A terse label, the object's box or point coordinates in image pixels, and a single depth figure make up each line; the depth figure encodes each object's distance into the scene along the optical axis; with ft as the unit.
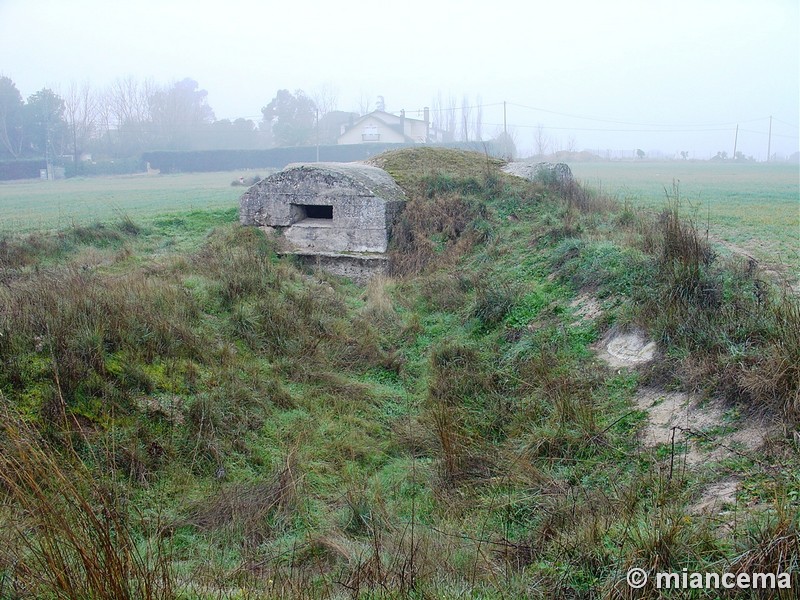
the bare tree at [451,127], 224.25
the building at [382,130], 167.73
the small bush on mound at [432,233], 37.96
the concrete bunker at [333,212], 39.63
